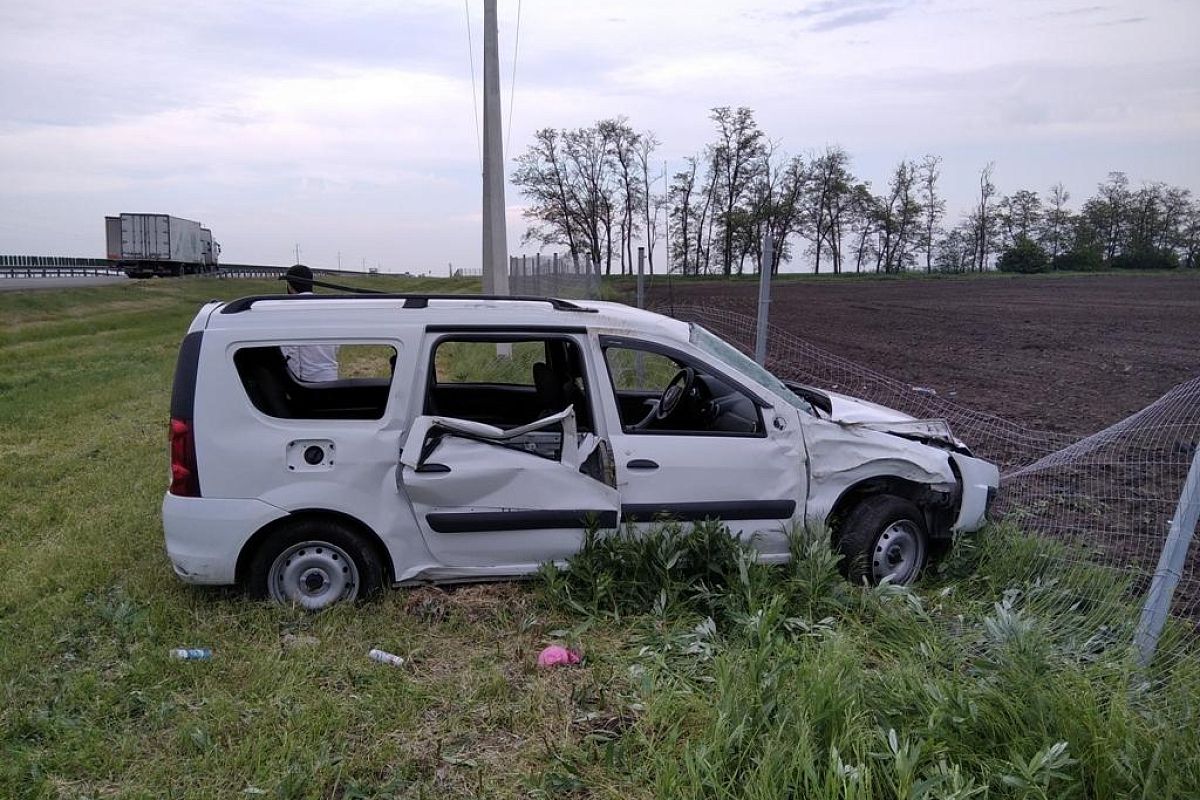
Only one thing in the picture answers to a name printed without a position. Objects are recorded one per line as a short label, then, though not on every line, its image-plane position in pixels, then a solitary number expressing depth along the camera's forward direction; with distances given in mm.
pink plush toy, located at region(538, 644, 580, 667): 3883
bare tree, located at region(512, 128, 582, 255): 71062
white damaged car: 4367
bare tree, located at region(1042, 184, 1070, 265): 75375
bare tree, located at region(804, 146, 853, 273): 72438
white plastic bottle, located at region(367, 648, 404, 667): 3908
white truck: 48188
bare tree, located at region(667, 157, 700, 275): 75062
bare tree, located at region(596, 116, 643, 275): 73562
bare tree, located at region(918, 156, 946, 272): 77125
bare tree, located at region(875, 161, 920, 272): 76250
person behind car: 6907
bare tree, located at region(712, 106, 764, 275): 72750
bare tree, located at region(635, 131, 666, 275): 75062
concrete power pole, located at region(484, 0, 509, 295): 12992
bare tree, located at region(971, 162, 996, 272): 77750
